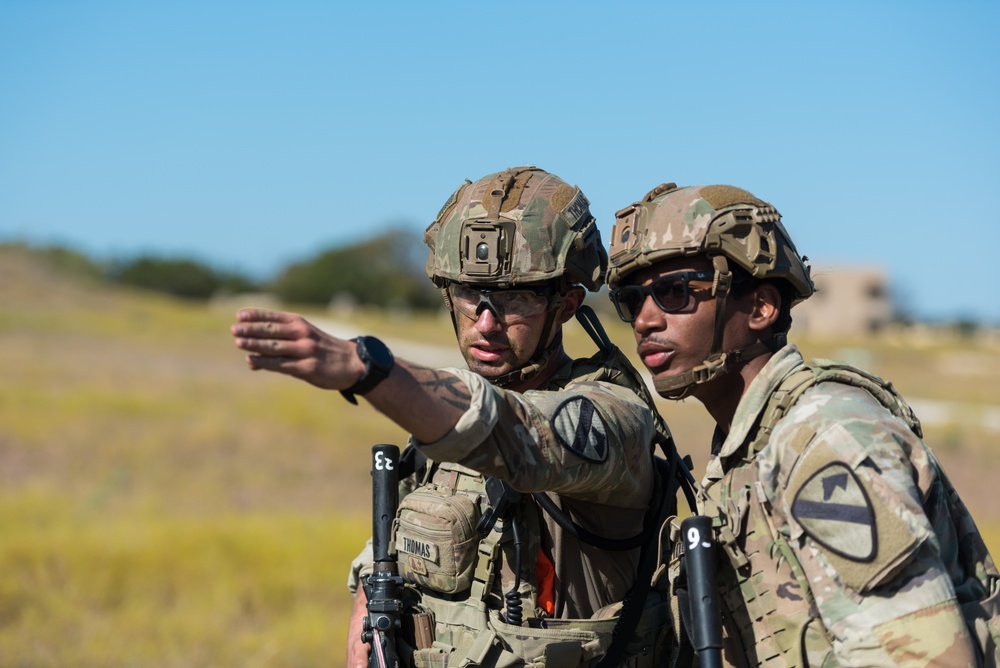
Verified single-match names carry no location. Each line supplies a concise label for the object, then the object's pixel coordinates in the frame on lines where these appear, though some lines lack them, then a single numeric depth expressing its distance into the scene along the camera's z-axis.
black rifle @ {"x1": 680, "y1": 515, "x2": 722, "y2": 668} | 6.00
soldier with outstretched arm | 5.81
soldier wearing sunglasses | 5.30
